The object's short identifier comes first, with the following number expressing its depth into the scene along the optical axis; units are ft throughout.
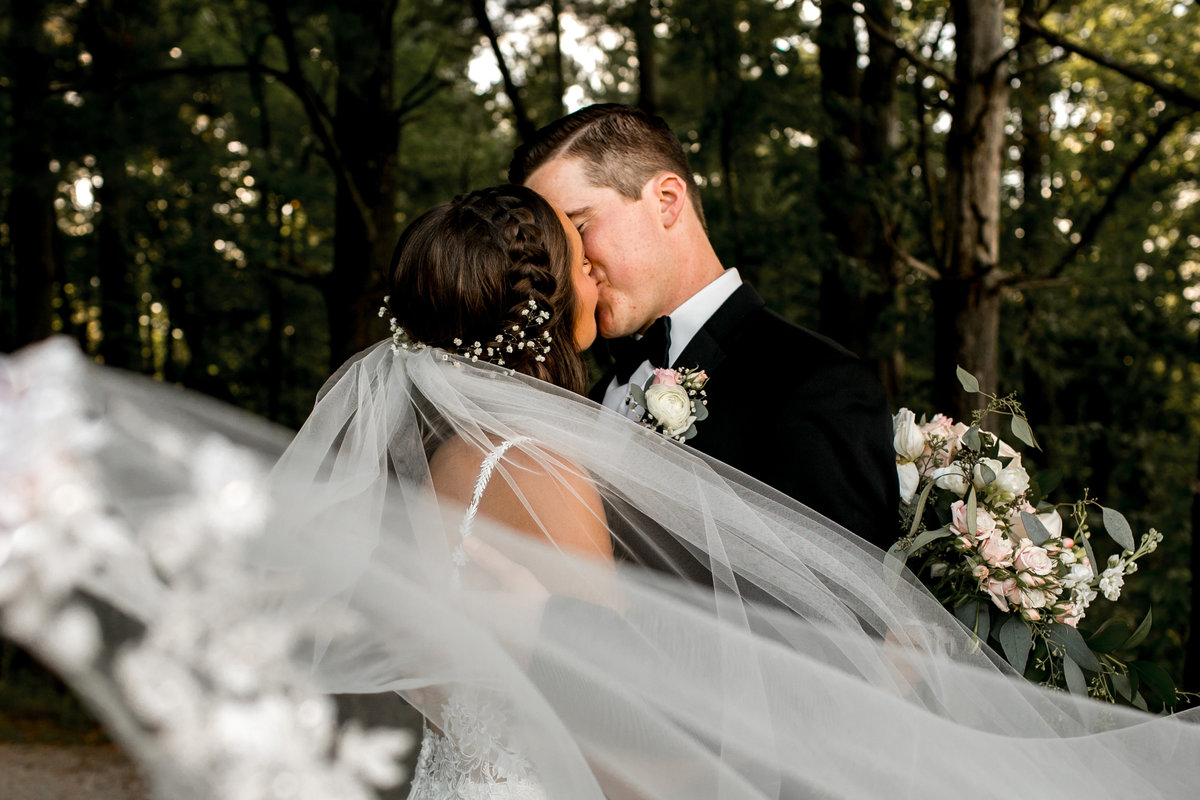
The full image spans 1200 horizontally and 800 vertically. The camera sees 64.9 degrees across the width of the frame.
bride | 6.20
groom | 7.81
